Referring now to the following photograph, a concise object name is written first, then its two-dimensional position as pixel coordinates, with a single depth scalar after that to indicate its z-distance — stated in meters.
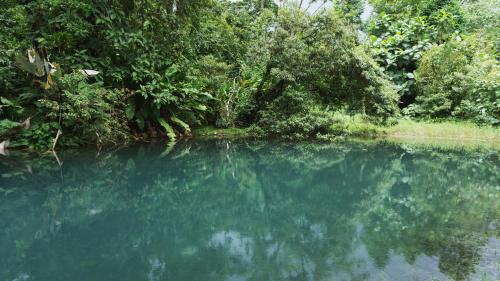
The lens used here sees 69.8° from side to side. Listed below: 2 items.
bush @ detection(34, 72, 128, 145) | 9.20
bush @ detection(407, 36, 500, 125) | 14.91
